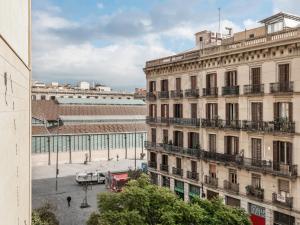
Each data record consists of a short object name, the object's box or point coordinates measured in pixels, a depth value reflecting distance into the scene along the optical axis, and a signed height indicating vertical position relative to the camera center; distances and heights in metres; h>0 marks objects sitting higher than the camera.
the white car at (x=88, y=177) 51.00 -9.93
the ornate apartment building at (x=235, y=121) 27.36 -1.27
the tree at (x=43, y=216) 23.88 -7.89
